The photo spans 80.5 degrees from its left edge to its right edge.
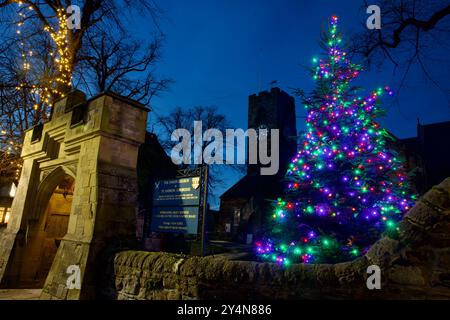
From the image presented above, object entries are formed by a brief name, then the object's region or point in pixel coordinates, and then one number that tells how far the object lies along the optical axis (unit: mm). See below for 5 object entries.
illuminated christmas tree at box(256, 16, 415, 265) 5566
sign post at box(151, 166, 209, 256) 5363
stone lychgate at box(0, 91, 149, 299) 4988
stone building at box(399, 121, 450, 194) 23734
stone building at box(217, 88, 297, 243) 24656
